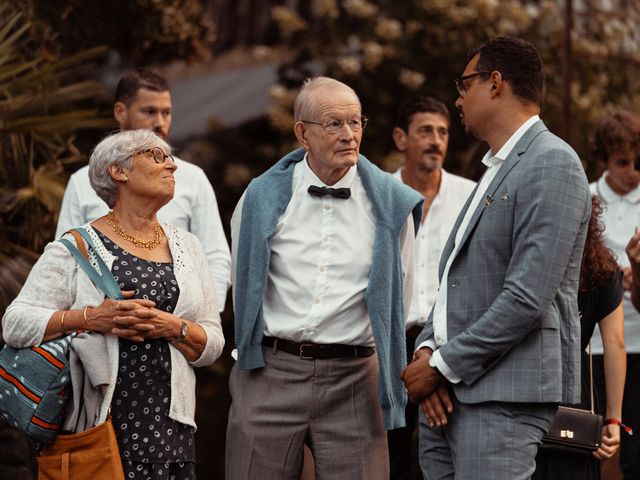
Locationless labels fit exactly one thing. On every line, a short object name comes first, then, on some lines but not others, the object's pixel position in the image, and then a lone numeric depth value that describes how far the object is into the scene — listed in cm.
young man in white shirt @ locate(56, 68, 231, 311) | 594
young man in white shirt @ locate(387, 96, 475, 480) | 636
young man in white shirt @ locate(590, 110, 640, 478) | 641
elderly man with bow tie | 496
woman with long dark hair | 507
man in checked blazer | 411
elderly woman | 456
